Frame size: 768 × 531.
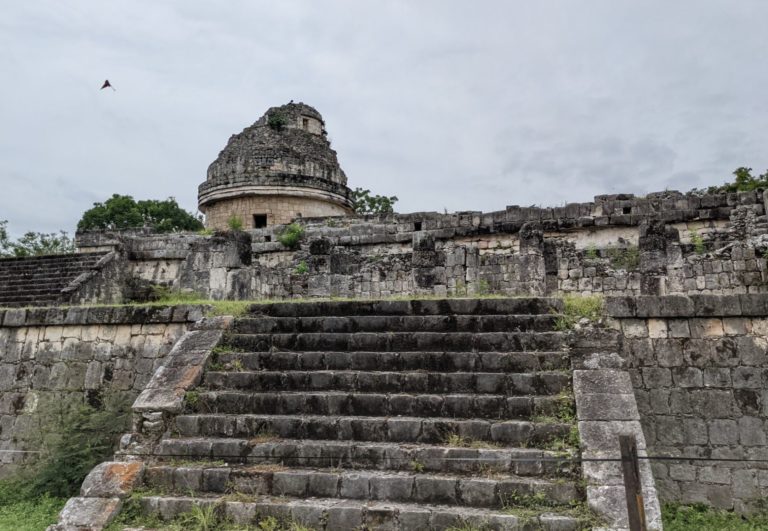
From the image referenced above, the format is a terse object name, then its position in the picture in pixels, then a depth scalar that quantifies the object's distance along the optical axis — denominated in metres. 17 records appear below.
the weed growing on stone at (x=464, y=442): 5.20
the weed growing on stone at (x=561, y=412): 5.28
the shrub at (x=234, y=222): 20.47
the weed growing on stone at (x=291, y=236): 17.86
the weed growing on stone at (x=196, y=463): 5.40
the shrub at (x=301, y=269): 13.70
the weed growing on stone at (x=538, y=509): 4.23
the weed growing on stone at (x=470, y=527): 4.37
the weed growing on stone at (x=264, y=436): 5.60
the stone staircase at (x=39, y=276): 16.80
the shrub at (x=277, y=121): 23.50
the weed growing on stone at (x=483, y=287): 11.82
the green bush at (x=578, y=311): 6.43
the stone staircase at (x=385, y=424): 4.70
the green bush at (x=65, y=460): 6.70
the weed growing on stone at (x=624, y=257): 13.01
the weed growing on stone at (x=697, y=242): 11.77
